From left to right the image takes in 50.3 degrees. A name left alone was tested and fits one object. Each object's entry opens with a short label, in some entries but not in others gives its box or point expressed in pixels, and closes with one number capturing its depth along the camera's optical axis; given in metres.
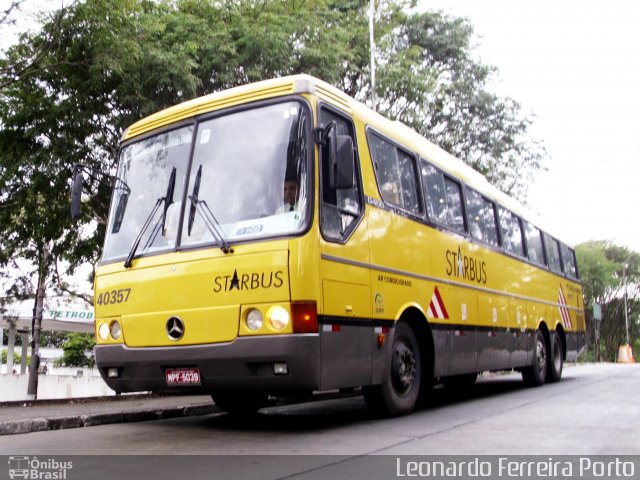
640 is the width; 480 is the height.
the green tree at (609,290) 48.16
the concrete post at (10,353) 33.72
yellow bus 5.95
